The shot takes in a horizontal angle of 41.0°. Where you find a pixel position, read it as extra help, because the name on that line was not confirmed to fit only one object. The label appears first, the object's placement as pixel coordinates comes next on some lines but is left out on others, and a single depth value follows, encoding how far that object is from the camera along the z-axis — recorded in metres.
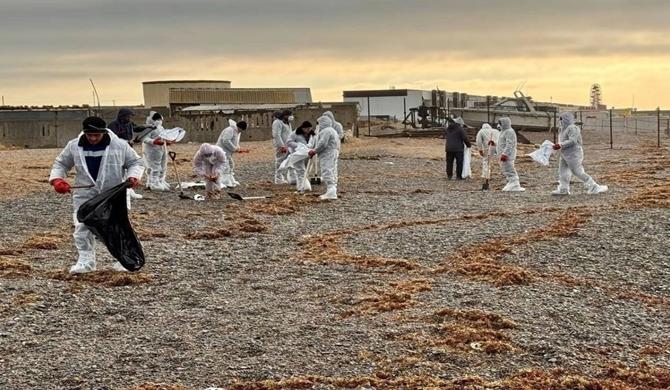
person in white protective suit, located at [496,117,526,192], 20.16
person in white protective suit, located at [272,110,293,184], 21.61
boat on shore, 47.16
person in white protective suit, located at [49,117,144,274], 10.18
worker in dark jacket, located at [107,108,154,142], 17.27
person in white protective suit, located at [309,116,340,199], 18.52
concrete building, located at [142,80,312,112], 49.34
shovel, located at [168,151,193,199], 18.03
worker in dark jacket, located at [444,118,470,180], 23.45
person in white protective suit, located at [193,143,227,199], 18.03
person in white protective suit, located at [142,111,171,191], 18.95
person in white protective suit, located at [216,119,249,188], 20.39
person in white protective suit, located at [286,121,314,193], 19.84
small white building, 55.94
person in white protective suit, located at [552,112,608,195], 18.36
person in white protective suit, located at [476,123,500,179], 21.83
